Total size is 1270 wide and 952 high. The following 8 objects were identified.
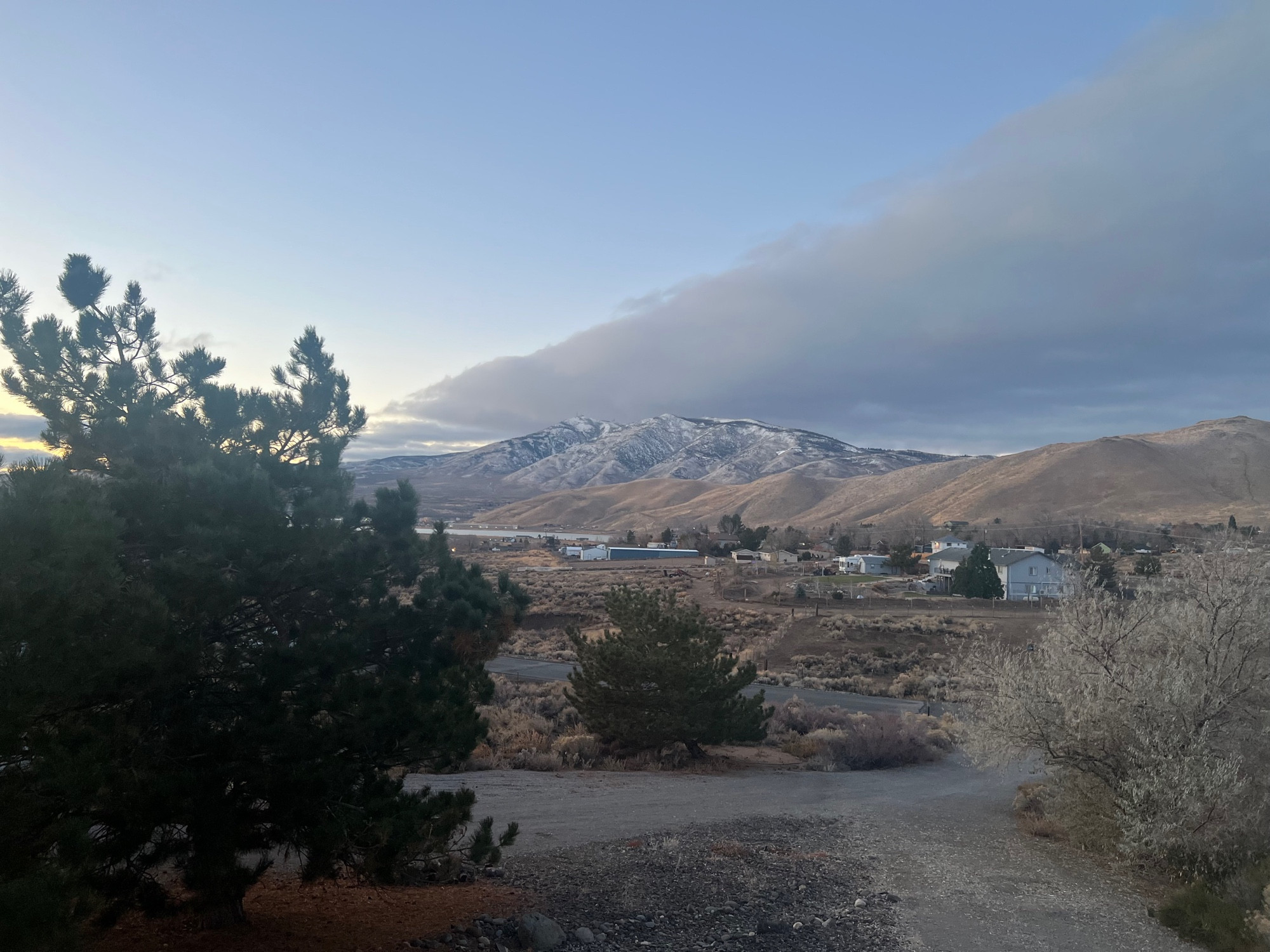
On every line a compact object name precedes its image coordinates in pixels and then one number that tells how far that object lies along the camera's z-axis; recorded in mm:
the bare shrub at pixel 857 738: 20297
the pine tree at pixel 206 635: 4395
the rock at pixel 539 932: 7375
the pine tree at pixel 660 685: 18844
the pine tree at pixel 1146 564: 43131
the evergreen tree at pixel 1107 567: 43109
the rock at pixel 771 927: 8484
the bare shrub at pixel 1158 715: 10781
